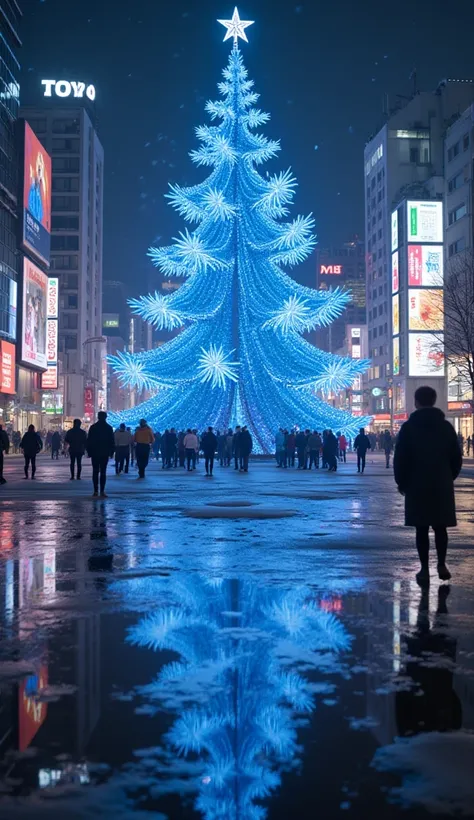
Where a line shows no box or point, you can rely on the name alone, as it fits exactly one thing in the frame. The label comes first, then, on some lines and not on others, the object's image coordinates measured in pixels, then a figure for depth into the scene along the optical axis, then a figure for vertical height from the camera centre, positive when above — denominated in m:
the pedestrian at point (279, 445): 31.92 -0.01
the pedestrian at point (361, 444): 29.72 +0.02
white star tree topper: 34.72 +17.28
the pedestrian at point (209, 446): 26.03 -0.03
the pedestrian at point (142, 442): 23.86 +0.10
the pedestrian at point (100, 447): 16.27 -0.03
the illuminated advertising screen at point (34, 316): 69.25 +11.08
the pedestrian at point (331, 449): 30.50 -0.16
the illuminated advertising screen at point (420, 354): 84.75 +9.09
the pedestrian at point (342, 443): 43.34 +0.06
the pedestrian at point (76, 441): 21.89 +0.12
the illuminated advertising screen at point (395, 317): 88.57 +13.51
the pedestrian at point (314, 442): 31.53 +0.10
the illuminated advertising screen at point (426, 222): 82.81 +21.83
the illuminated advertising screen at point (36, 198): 70.69 +21.84
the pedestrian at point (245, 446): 27.77 -0.03
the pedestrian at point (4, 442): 21.73 +0.10
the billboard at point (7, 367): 61.06 +5.84
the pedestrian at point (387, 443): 36.91 +0.06
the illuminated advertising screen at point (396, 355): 90.75 +9.60
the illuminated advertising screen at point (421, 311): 82.81 +13.10
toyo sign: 116.19 +49.25
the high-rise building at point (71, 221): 107.81 +28.91
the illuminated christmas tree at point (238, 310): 31.06 +5.04
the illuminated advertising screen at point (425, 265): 82.94 +17.63
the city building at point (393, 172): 101.19 +34.78
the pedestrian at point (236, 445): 28.32 +0.00
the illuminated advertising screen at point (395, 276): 87.81 +17.63
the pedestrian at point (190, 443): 28.77 +0.07
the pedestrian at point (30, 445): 25.58 +0.02
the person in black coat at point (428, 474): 6.78 -0.24
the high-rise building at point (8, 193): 63.84 +19.98
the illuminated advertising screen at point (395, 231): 89.17 +22.57
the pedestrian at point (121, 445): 25.39 +0.01
